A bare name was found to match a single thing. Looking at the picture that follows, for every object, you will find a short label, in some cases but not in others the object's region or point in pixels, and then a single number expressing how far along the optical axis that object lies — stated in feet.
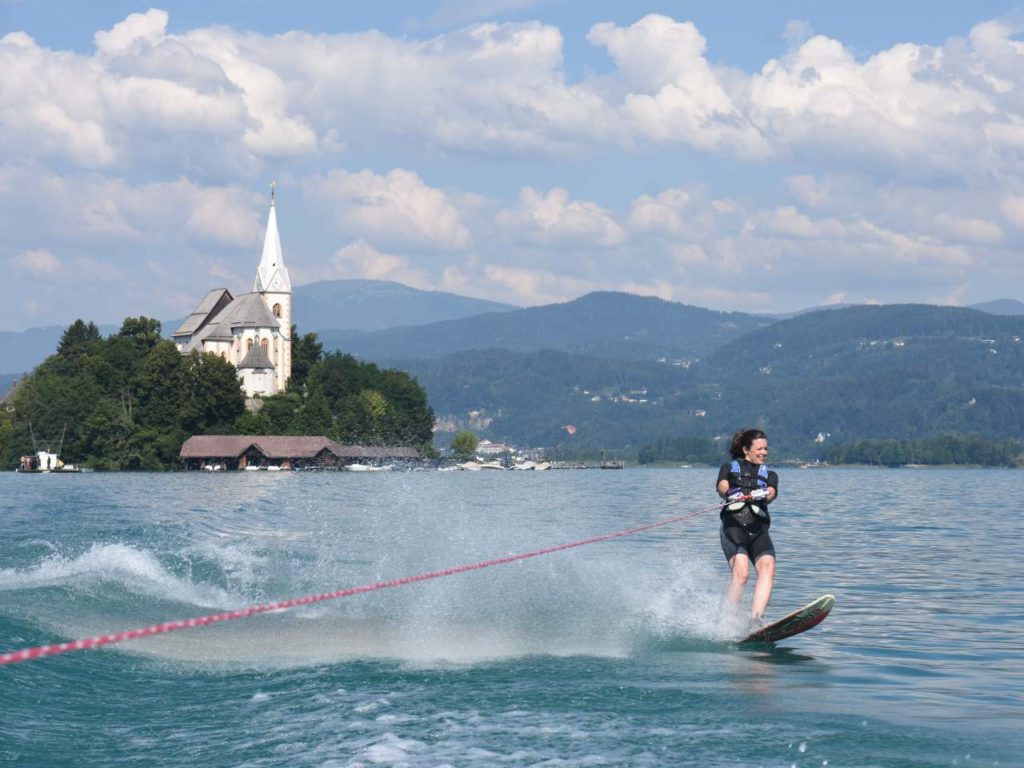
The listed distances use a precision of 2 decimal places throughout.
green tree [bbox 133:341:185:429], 439.63
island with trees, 432.66
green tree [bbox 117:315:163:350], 508.57
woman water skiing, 45.88
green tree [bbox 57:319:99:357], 510.01
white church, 517.14
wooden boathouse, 432.25
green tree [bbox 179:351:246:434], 441.27
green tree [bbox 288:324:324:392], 544.62
